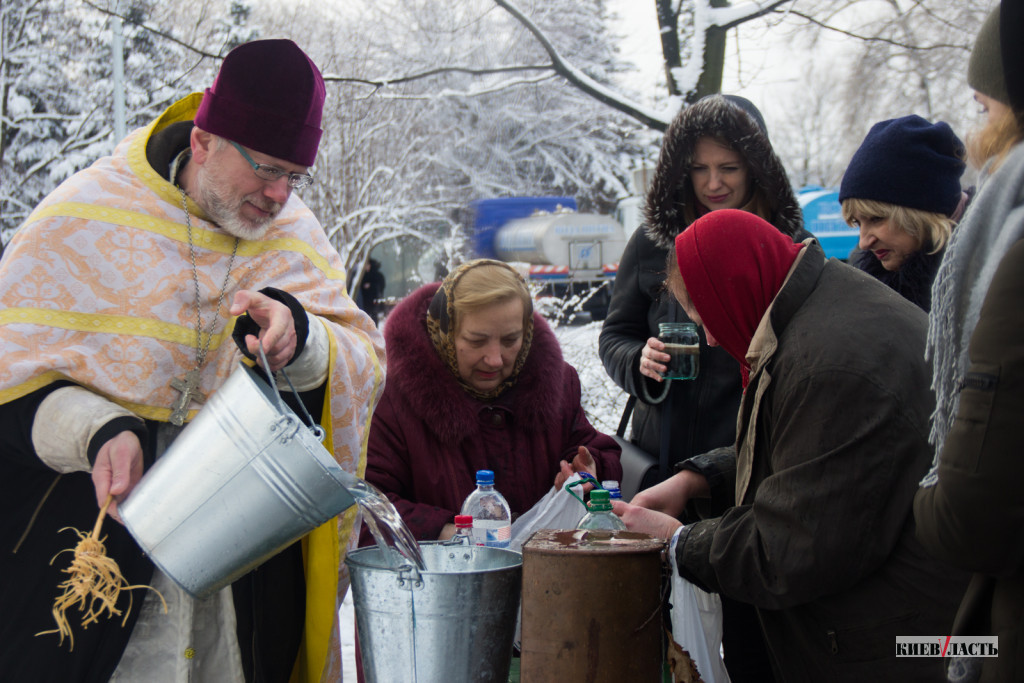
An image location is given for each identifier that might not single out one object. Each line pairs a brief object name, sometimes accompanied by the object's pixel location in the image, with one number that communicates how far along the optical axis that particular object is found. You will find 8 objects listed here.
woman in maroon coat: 2.79
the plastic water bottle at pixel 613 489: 2.35
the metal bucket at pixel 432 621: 1.75
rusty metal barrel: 1.81
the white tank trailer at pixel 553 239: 20.05
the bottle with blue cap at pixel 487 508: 2.49
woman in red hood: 1.85
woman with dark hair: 3.02
